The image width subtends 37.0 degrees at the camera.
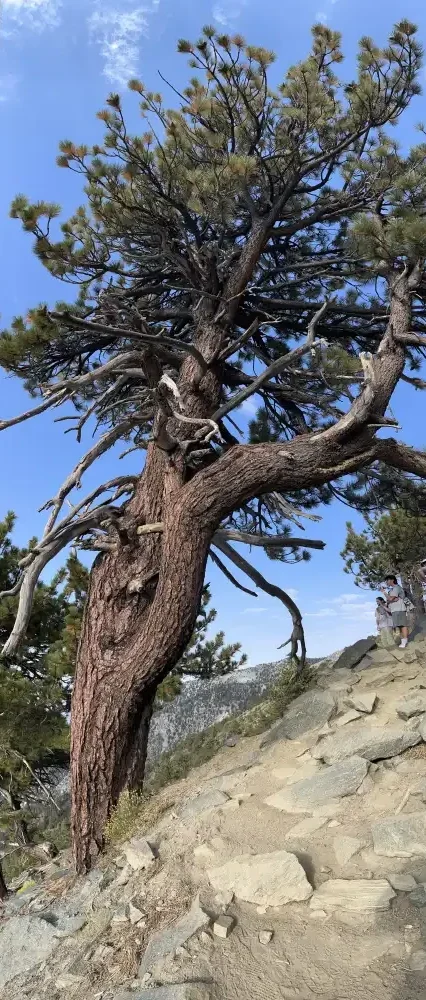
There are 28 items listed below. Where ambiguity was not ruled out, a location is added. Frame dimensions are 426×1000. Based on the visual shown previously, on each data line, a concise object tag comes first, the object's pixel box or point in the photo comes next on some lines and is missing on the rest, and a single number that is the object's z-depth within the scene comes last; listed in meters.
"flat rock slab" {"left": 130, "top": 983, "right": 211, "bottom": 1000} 3.49
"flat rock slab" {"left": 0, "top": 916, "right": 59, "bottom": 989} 4.93
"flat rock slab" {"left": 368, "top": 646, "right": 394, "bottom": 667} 8.01
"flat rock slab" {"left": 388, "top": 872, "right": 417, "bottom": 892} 3.96
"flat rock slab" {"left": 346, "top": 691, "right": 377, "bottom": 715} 6.45
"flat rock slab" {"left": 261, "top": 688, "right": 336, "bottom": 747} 6.61
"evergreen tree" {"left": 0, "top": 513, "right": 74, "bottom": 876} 9.69
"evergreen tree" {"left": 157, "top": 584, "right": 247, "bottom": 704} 14.77
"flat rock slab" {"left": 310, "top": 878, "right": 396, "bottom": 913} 3.89
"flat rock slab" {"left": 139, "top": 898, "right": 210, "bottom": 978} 3.96
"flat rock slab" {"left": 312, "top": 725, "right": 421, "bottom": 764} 5.46
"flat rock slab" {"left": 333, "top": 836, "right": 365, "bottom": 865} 4.40
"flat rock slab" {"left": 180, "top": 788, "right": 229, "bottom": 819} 5.61
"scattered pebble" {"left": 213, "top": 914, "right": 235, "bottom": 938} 3.95
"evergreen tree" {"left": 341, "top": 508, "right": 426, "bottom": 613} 18.50
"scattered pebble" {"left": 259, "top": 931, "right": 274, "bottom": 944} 3.82
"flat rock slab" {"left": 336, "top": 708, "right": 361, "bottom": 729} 6.38
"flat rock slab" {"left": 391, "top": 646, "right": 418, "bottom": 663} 7.79
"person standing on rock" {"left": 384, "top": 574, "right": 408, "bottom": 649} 9.70
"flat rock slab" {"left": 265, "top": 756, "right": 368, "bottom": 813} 5.18
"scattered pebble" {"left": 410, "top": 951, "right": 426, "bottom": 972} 3.35
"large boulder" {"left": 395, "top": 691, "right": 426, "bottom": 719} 5.98
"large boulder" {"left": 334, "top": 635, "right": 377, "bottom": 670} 8.41
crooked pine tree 6.41
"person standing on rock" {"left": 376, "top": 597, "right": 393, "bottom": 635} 10.03
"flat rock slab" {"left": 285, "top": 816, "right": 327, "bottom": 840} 4.82
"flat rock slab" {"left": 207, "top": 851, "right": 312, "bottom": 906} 4.13
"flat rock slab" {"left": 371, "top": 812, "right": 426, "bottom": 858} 4.29
